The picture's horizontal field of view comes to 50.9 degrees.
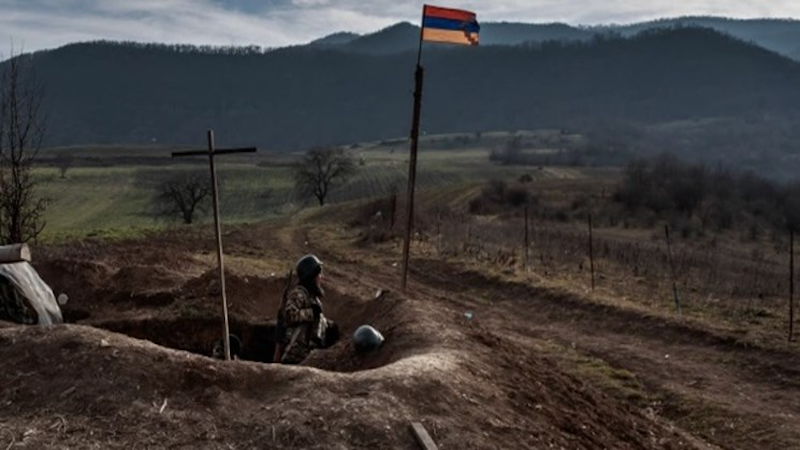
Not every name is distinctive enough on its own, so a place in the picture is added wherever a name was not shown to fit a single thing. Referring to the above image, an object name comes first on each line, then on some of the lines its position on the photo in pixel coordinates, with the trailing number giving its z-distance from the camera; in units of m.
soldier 10.91
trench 13.77
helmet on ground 10.01
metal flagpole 13.05
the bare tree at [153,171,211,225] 52.97
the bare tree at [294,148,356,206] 63.12
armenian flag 13.51
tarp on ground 11.25
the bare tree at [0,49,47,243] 16.53
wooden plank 6.68
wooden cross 9.65
